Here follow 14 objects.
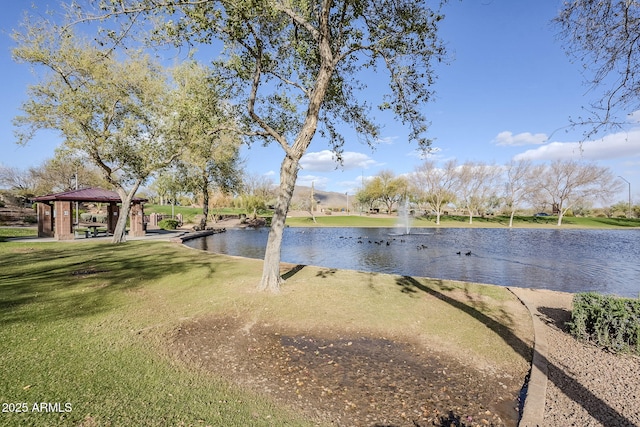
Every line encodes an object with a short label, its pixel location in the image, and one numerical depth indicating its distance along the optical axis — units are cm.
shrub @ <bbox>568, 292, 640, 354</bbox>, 535
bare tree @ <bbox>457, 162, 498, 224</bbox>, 5922
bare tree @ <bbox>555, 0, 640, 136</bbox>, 414
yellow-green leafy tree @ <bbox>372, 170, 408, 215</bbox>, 7738
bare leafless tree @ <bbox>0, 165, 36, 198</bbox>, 5391
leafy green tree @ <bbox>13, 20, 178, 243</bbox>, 1592
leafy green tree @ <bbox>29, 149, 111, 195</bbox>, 4706
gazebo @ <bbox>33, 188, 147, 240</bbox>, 2014
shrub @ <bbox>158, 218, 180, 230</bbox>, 3331
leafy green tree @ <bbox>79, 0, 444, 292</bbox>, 762
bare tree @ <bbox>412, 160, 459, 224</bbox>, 5838
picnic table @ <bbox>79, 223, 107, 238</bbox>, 2239
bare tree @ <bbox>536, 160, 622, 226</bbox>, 5559
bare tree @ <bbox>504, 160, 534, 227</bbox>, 5538
